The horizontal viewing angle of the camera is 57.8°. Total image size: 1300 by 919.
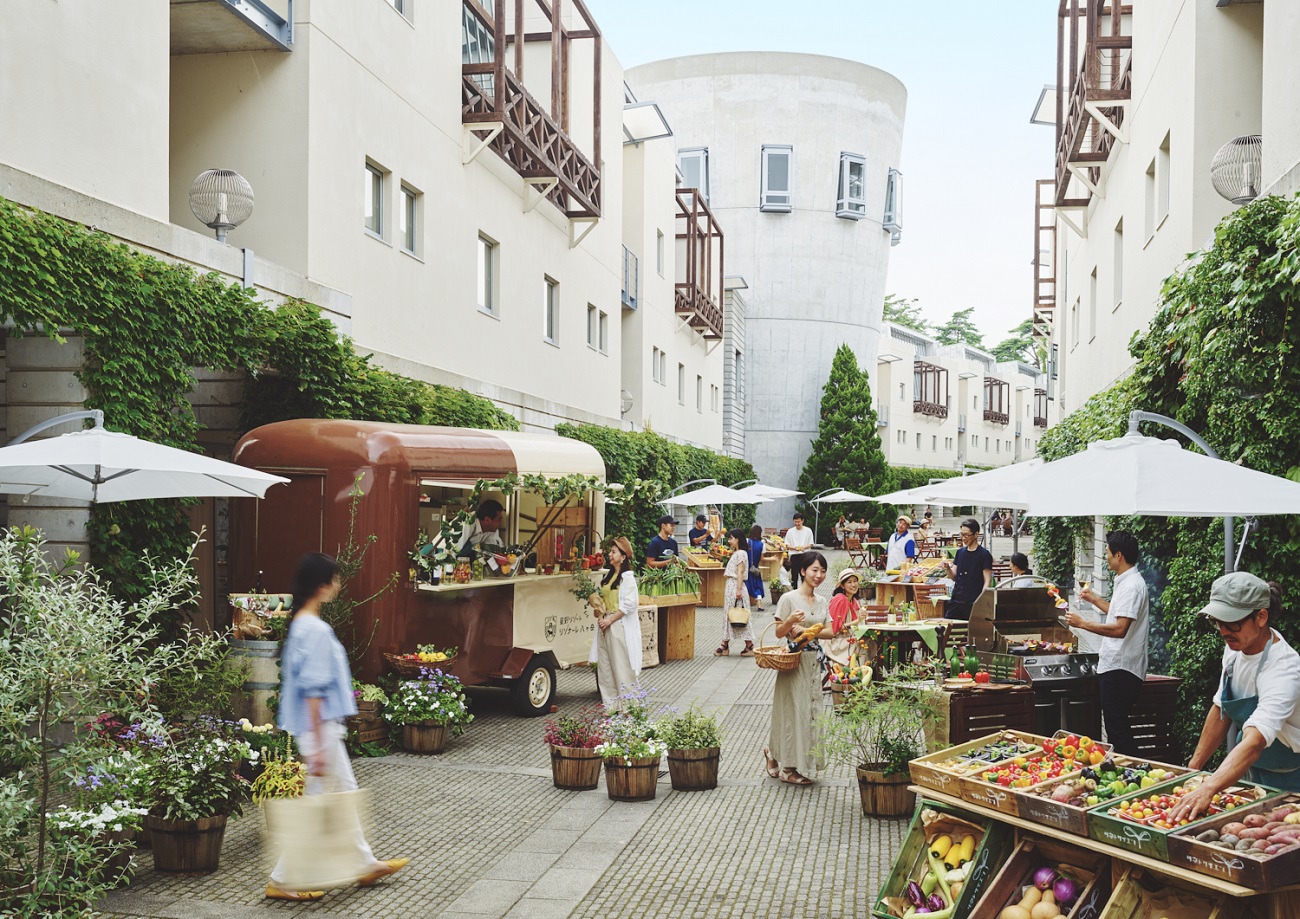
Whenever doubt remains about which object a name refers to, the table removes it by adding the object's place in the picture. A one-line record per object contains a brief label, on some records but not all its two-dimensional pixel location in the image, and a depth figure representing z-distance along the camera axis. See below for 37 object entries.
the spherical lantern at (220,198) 12.80
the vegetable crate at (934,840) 5.93
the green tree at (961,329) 109.88
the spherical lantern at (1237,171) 11.36
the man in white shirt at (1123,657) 8.57
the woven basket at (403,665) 11.22
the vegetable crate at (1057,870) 5.48
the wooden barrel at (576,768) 9.73
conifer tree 50.41
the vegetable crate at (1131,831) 5.16
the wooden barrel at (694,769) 9.75
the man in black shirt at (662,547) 18.41
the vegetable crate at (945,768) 6.25
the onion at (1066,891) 5.57
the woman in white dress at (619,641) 12.25
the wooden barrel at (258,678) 10.01
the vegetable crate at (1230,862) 4.73
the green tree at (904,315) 105.86
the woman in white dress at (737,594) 19.18
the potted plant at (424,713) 10.91
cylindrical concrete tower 48.97
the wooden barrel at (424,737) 10.93
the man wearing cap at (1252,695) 5.30
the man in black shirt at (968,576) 15.18
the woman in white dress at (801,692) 9.80
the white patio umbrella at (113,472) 8.02
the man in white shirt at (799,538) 26.28
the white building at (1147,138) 11.75
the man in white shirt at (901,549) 22.53
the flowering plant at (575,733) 9.85
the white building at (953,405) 68.56
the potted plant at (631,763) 9.43
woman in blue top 6.73
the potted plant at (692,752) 9.75
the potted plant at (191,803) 7.32
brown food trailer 11.20
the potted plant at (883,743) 8.81
